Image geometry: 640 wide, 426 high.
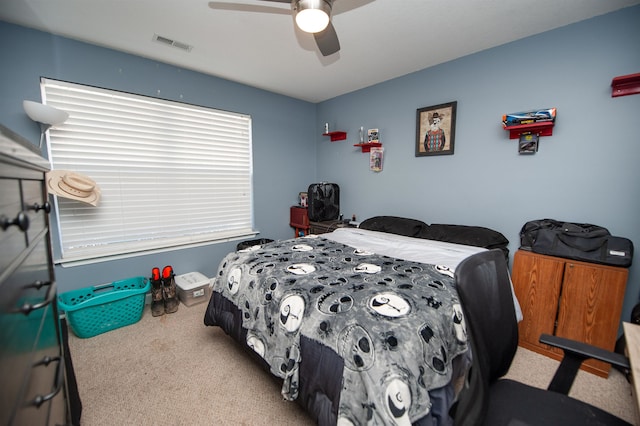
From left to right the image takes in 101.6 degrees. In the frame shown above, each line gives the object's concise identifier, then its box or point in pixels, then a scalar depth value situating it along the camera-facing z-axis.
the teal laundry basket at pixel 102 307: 2.19
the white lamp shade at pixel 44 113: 1.97
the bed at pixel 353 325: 1.07
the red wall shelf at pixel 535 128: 2.13
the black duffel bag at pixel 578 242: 1.80
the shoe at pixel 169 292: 2.68
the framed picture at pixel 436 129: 2.78
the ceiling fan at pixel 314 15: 1.45
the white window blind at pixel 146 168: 2.41
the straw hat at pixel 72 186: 2.18
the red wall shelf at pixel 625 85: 1.81
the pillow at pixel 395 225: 2.87
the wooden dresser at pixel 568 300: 1.79
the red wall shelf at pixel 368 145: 3.40
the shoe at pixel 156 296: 2.62
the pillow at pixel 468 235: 2.37
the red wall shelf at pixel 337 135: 3.80
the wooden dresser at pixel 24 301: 0.54
